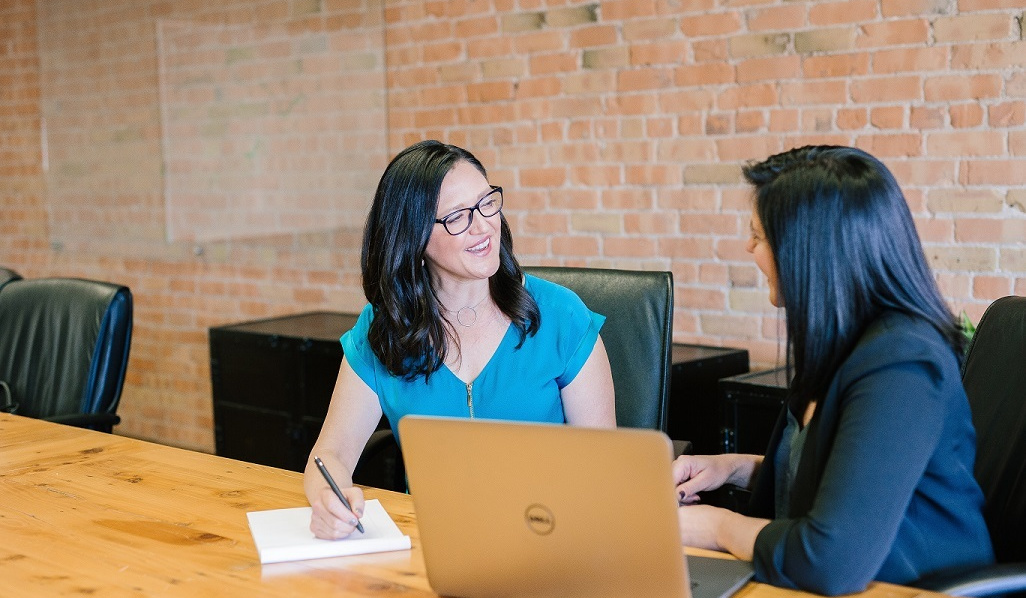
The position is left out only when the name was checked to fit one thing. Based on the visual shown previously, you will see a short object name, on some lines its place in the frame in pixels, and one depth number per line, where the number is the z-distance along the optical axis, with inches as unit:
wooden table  56.7
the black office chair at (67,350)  117.3
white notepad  60.2
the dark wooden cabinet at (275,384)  142.7
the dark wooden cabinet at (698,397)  119.9
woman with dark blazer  50.6
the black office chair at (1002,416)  65.4
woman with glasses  80.2
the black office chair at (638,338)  86.9
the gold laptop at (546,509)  45.7
